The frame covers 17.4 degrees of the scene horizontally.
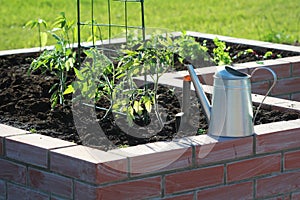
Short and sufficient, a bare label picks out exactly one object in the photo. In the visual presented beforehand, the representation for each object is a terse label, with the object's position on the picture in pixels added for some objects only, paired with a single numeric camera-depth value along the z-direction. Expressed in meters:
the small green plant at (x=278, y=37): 9.82
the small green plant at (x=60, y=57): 5.66
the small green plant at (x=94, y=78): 5.48
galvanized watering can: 4.86
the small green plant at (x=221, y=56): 7.23
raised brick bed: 4.50
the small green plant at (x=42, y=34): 6.23
